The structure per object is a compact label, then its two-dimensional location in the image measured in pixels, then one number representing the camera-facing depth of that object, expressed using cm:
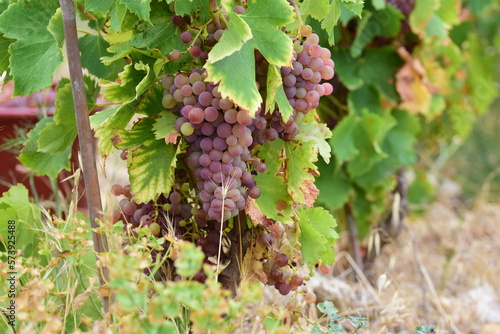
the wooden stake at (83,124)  225
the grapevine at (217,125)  223
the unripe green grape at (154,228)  231
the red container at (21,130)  266
